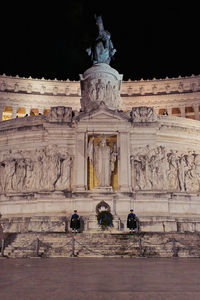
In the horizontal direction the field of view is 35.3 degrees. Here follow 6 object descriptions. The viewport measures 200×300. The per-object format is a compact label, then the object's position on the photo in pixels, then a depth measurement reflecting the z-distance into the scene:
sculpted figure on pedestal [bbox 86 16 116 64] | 31.67
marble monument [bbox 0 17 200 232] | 21.03
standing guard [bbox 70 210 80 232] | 18.22
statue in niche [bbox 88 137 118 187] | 22.16
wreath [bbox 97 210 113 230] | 18.67
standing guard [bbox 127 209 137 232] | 18.10
